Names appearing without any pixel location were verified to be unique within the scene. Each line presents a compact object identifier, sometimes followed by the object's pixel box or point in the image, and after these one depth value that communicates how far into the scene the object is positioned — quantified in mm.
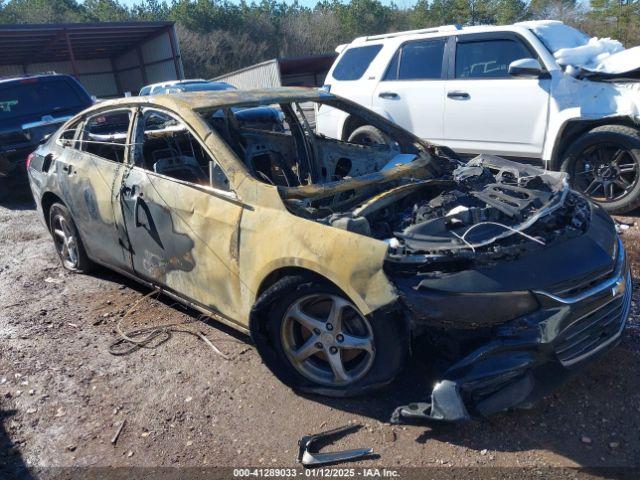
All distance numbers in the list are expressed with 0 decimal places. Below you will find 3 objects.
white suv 5586
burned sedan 2635
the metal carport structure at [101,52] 23453
